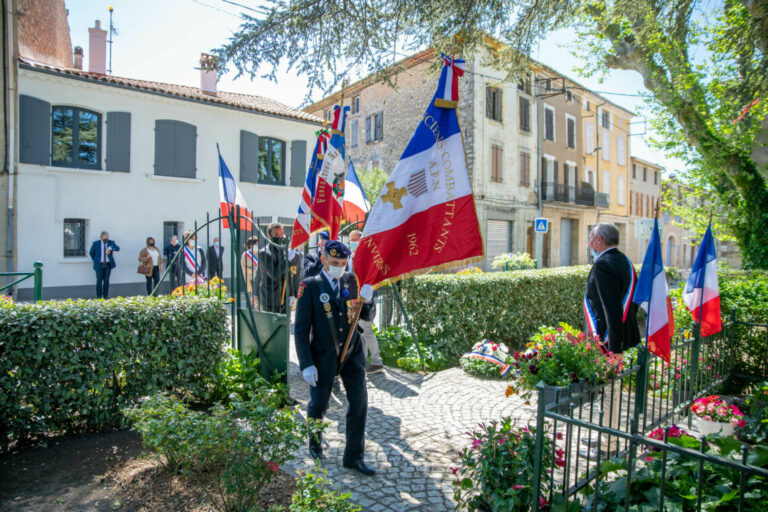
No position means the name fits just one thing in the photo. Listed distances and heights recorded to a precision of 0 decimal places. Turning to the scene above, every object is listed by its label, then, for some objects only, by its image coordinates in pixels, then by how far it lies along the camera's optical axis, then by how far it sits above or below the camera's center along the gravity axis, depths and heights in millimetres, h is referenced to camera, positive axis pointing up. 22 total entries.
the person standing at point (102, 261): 13141 -419
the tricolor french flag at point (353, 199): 7789 +839
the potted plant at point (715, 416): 4430 -1582
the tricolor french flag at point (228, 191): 6636 +821
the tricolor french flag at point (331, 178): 5836 +886
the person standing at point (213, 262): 11906 -374
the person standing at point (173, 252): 11922 -158
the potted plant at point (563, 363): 4066 -1005
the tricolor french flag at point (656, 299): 3934 -395
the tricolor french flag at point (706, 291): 5027 -412
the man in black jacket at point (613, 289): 4488 -368
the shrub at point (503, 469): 2934 -1427
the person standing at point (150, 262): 13508 -450
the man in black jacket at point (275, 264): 6367 -236
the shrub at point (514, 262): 14781 -364
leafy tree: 5660 +2944
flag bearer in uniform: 3852 -849
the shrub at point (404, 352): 7090 -1627
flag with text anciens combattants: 3658 +319
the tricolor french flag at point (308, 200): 6004 +636
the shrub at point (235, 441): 2945 -1284
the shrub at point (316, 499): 2607 -1426
